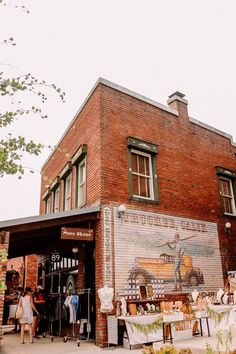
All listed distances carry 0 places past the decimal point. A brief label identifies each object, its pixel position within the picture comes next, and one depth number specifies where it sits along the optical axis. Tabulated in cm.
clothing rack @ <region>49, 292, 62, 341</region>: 1085
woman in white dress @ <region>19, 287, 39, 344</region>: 1010
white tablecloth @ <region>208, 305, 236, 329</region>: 976
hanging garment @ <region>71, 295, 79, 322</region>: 1010
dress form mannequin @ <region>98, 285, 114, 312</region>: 884
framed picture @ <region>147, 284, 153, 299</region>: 982
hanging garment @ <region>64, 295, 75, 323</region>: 1008
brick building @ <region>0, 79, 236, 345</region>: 976
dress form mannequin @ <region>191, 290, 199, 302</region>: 1059
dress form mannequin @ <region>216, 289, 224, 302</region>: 1054
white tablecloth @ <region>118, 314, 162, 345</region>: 841
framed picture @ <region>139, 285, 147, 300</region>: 967
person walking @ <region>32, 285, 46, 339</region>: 1188
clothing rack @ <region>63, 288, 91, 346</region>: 949
